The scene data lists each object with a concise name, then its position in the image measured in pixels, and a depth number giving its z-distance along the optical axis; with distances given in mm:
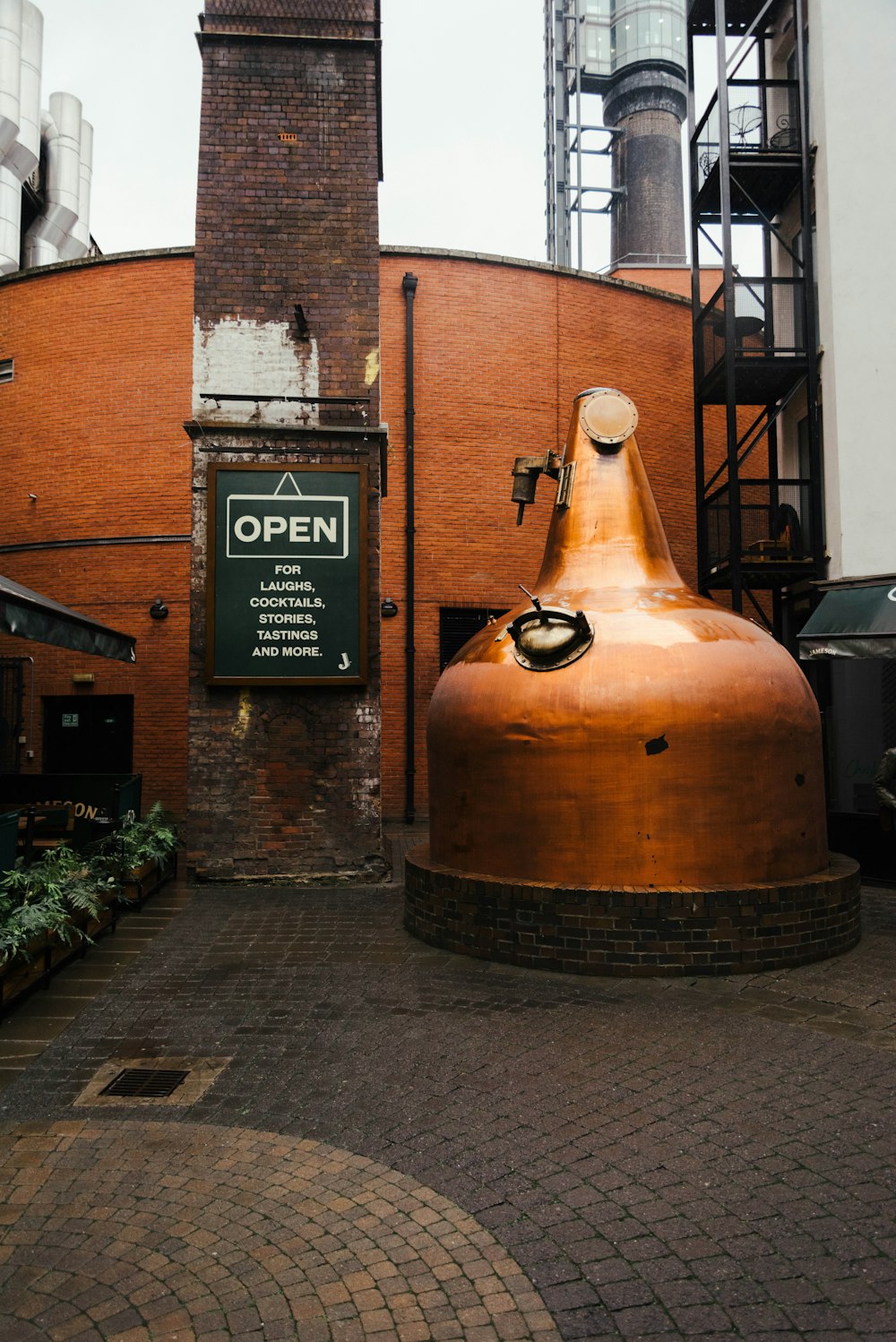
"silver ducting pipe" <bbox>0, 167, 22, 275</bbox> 26562
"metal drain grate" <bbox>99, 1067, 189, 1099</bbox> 4738
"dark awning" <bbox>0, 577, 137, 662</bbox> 7219
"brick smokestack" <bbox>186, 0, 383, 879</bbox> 10164
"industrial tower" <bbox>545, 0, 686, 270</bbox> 33531
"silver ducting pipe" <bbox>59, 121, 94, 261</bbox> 31188
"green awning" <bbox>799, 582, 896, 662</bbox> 9766
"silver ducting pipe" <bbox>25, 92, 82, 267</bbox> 30016
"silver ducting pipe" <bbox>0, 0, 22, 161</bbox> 25641
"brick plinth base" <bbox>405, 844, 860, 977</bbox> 6434
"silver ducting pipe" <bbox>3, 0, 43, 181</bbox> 26375
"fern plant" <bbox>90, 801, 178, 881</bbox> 9055
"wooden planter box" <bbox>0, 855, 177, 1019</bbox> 6094
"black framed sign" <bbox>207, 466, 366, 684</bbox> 10203
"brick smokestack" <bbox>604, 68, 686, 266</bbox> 33344
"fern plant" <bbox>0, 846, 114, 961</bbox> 6098
